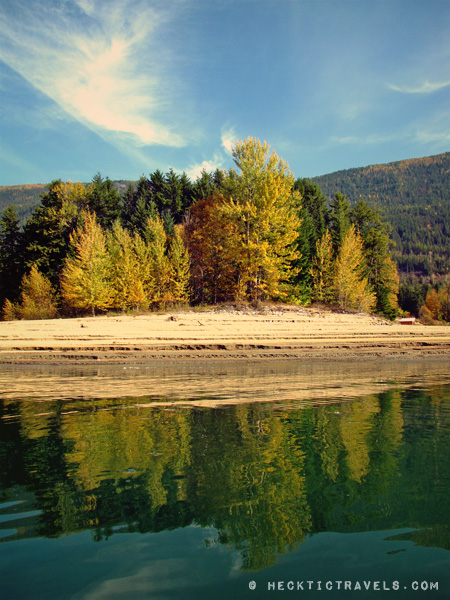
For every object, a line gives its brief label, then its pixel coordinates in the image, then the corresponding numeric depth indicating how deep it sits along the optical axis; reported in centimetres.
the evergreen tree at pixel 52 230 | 4288
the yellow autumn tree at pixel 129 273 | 3130
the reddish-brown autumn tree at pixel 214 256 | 2908
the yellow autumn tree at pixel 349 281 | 3428
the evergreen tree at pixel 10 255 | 4625
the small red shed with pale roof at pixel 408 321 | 7386
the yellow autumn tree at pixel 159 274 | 3334
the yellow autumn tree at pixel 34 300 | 3641
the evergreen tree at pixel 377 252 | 4528
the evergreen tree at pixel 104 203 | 5200
